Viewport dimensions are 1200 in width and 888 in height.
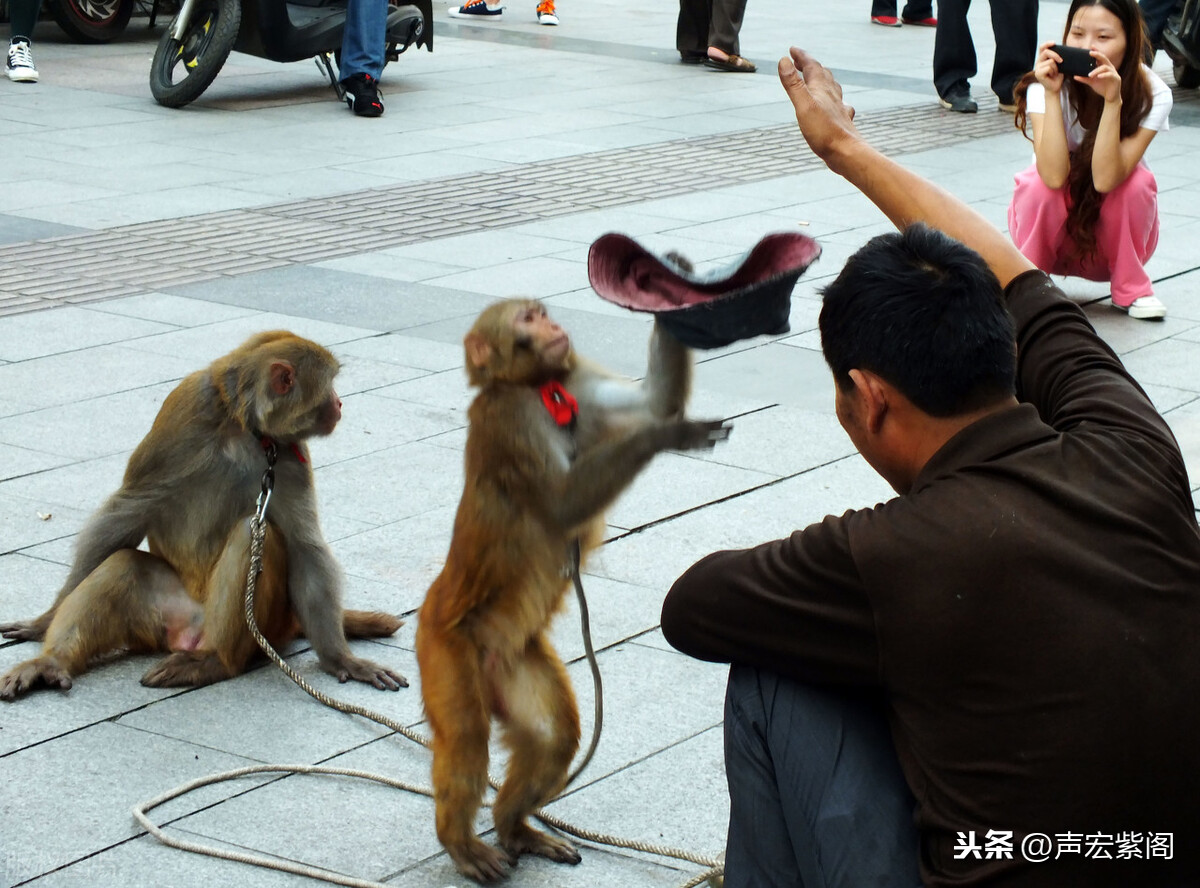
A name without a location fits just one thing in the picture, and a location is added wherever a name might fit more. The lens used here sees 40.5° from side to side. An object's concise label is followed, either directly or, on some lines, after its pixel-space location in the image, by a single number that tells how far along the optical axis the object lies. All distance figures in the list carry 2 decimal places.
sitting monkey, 3.81
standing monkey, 3.05
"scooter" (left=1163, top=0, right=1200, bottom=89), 13.20
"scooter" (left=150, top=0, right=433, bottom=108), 11.29
